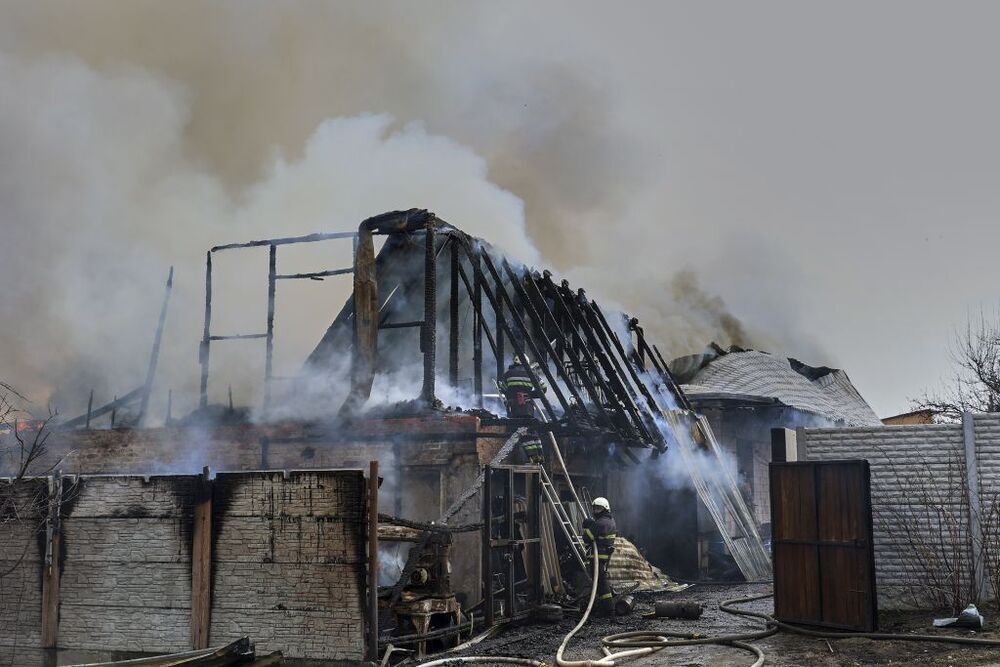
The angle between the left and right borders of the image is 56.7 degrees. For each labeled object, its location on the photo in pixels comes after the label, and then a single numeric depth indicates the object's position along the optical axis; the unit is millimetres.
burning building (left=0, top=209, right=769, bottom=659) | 8438
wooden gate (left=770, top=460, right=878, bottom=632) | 8844
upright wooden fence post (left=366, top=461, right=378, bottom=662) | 8148
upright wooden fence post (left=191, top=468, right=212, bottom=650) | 8531
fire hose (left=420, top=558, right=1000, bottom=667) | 7756
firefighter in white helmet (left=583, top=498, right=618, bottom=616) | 11766
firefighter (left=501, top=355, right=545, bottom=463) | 14586
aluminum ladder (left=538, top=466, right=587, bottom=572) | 12685
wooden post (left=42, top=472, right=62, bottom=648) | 8945
